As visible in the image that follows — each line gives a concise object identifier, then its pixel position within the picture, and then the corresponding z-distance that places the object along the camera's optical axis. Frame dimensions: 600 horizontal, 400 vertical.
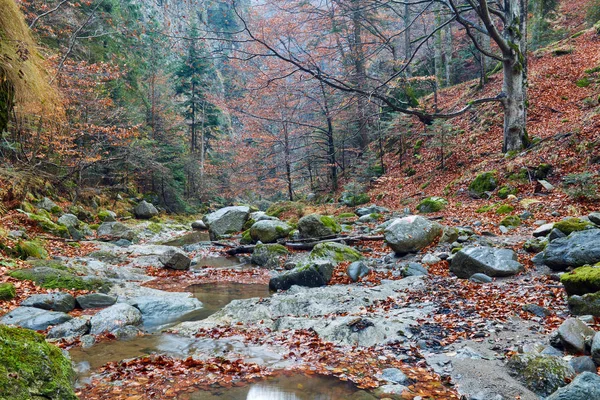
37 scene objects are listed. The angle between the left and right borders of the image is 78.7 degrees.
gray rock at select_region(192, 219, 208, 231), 20.59
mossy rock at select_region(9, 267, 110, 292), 6.95
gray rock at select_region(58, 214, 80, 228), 13.29
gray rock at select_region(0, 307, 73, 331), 5.16
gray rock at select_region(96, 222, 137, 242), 14.14
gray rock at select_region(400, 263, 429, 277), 7.25
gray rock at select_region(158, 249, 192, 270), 10.40
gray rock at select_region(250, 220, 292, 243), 12.93
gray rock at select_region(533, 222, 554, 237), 7.18
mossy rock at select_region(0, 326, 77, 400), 2.09
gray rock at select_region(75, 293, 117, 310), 6.53
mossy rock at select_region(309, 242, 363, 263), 9.09
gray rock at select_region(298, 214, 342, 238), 11.48
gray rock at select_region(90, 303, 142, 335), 5.35
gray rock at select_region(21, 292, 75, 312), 5.91
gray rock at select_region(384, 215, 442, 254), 8.59
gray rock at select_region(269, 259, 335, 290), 7.69
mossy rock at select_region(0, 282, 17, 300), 5.80
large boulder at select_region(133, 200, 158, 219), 21.52
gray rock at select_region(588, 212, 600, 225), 6.58
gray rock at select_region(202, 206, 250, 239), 16.33
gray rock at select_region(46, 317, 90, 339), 5.02
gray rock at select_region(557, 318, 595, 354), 3.38
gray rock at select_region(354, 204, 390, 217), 14.86
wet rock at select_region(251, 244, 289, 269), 10.65
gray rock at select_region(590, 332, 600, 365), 3.16
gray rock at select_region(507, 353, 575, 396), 3.01
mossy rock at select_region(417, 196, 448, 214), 12.60
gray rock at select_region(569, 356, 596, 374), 3.11
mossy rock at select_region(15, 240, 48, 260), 8.28
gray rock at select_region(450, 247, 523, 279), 5.97
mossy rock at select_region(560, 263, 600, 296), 4.16
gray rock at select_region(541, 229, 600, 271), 5.01
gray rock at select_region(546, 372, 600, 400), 2.36
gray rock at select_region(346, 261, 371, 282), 7.72
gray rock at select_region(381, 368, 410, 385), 3.46
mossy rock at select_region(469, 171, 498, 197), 12.01
